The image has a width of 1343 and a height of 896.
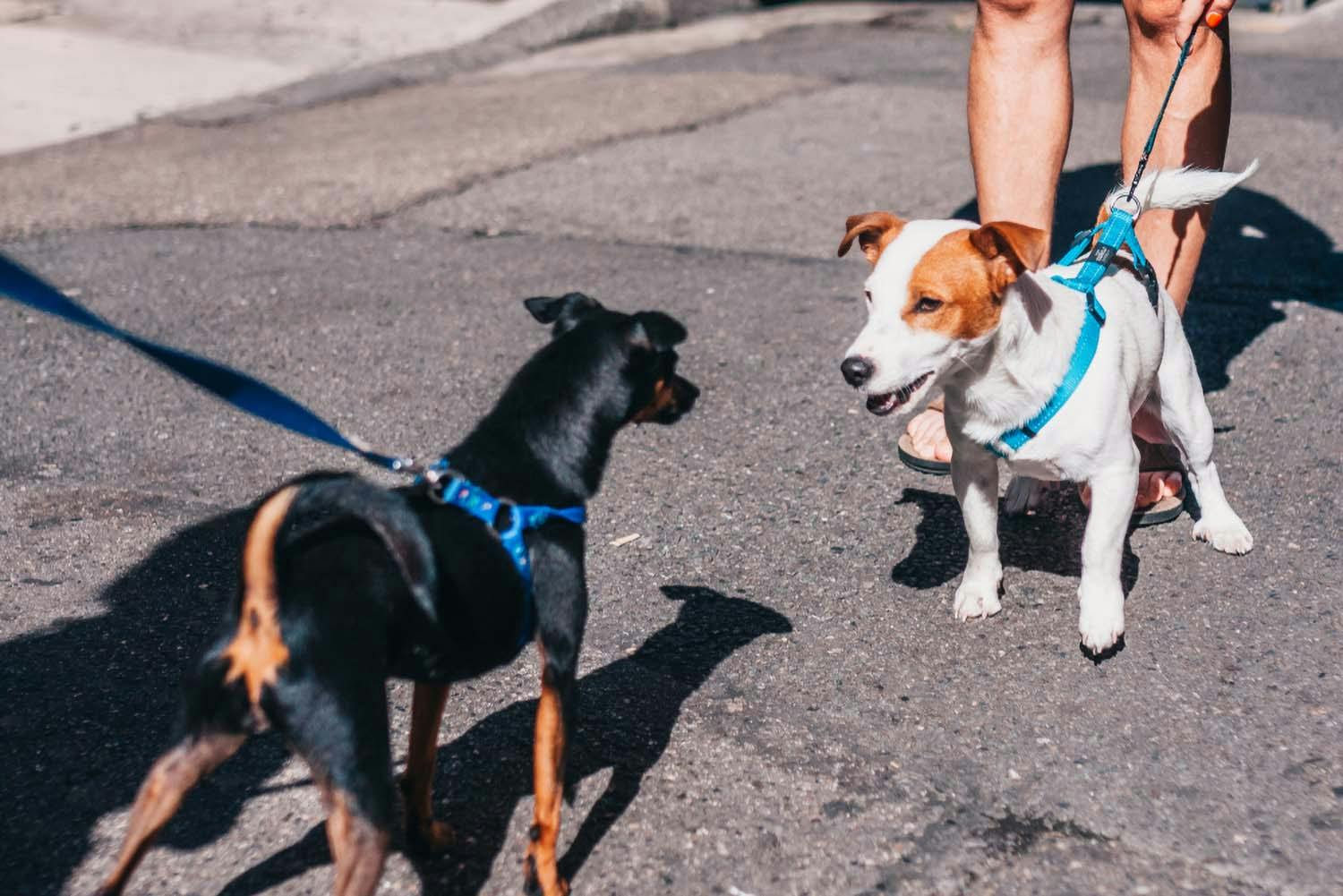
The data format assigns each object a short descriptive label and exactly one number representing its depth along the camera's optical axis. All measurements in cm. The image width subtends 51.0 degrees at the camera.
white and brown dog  294
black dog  209
